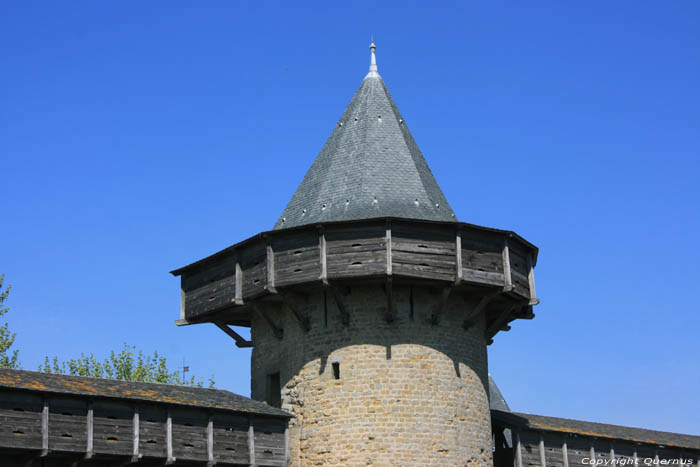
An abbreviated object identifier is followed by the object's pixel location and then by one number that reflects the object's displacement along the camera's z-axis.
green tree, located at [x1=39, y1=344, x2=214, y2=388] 35.94
